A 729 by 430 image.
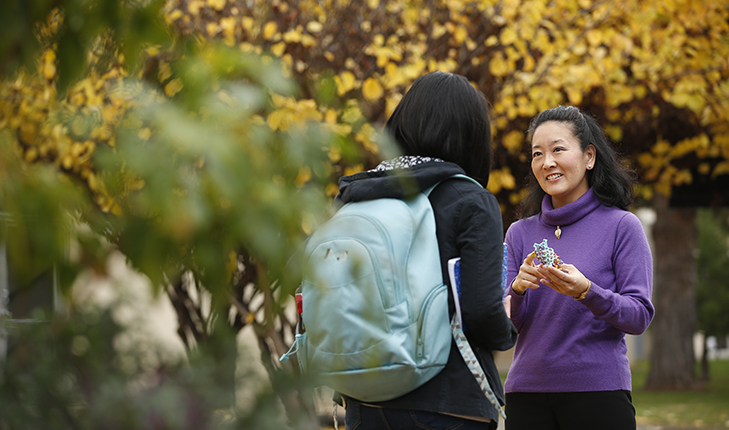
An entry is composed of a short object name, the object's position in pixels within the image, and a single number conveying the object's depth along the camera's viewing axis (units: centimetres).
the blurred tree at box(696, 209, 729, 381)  3316
